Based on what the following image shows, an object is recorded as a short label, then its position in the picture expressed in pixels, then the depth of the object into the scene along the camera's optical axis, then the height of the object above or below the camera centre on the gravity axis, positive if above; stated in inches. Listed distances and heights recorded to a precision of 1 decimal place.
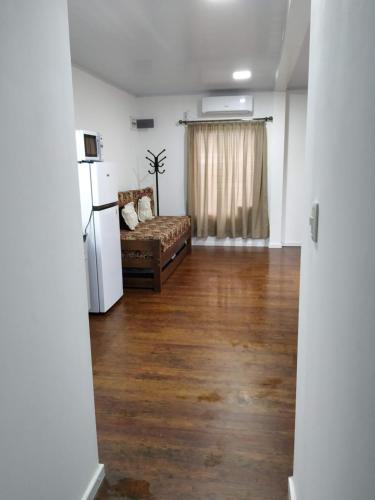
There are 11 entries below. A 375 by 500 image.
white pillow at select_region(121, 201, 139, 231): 195.8 -22.1
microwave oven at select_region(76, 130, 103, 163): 134.0 +9.5
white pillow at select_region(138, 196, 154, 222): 232.1 -22.4
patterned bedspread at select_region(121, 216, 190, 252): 176.6 -28.6
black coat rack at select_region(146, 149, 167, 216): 265.1 +4.5
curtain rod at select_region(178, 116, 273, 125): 245.1 +31.4
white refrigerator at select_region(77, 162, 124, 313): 139.3 -20.8
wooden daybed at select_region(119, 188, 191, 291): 173.2 -37.2
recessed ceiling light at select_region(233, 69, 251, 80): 195.5 +48.5
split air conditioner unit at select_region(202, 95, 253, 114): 237.6 +40.3
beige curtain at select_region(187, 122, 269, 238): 249.9 -5.6
